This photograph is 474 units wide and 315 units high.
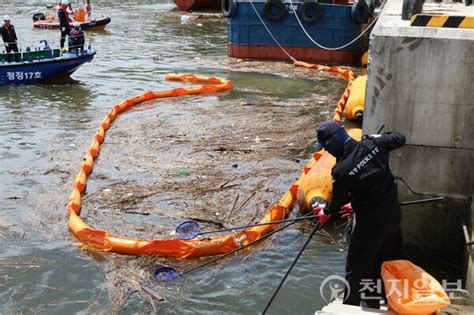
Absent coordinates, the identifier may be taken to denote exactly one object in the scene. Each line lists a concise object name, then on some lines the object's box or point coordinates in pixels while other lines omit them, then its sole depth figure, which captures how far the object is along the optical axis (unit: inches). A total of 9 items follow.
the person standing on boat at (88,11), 1096.1
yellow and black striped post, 210.4
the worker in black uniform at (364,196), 169.5
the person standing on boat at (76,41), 624.9
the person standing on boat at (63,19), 698.8
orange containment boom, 252.4
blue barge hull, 730.8
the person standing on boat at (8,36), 606.9
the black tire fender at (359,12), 707.4
